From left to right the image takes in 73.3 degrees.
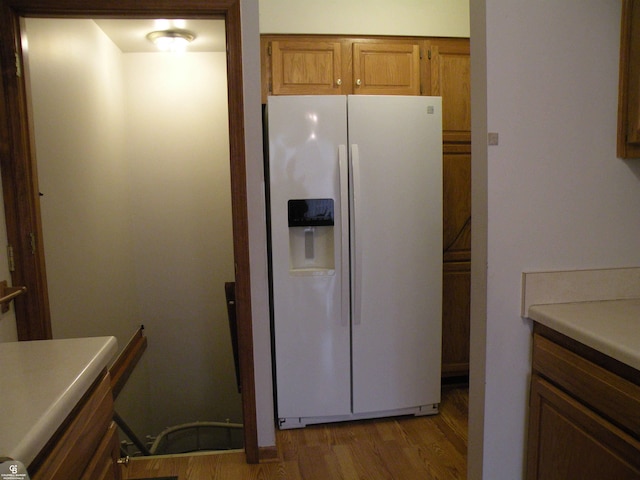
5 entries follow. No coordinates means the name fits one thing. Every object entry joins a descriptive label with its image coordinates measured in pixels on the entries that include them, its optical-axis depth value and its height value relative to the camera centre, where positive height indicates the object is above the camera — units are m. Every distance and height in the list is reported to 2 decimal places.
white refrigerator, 2.23 -0.32
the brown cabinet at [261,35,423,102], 2.50 +0.75
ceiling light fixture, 2.86 +1.07
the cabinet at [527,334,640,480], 1.03 -0.62
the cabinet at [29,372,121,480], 0.78 -0.51
